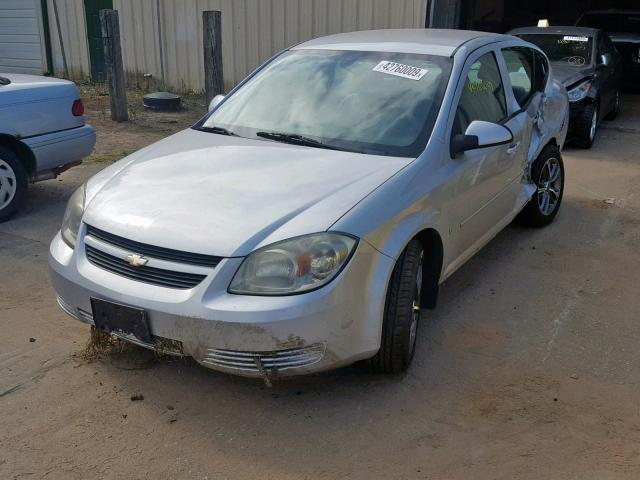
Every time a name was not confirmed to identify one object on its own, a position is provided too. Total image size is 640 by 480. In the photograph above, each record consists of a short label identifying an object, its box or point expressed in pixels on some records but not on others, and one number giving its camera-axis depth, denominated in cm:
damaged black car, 870
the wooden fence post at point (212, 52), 968
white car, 566
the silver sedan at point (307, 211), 285
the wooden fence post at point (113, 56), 985
